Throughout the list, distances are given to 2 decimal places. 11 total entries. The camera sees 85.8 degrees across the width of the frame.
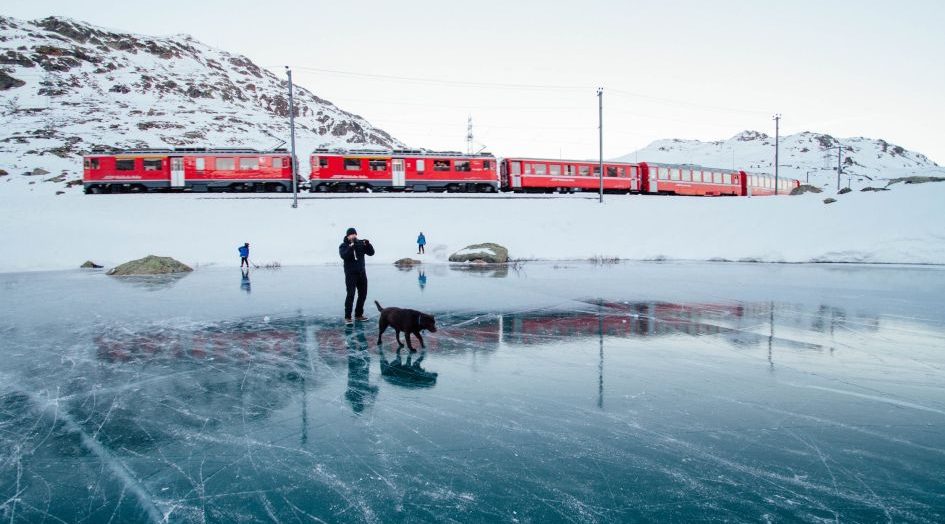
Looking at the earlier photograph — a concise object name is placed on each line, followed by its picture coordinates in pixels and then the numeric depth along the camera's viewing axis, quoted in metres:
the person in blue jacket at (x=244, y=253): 19.67
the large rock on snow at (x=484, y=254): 22.34
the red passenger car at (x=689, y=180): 37.94
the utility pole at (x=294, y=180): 26.52
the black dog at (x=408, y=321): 7.09
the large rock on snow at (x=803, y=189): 45.58
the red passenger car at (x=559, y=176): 34.81
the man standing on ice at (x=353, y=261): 8.73
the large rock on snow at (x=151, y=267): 18.45
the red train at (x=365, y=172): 30.66
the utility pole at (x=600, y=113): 31.27
